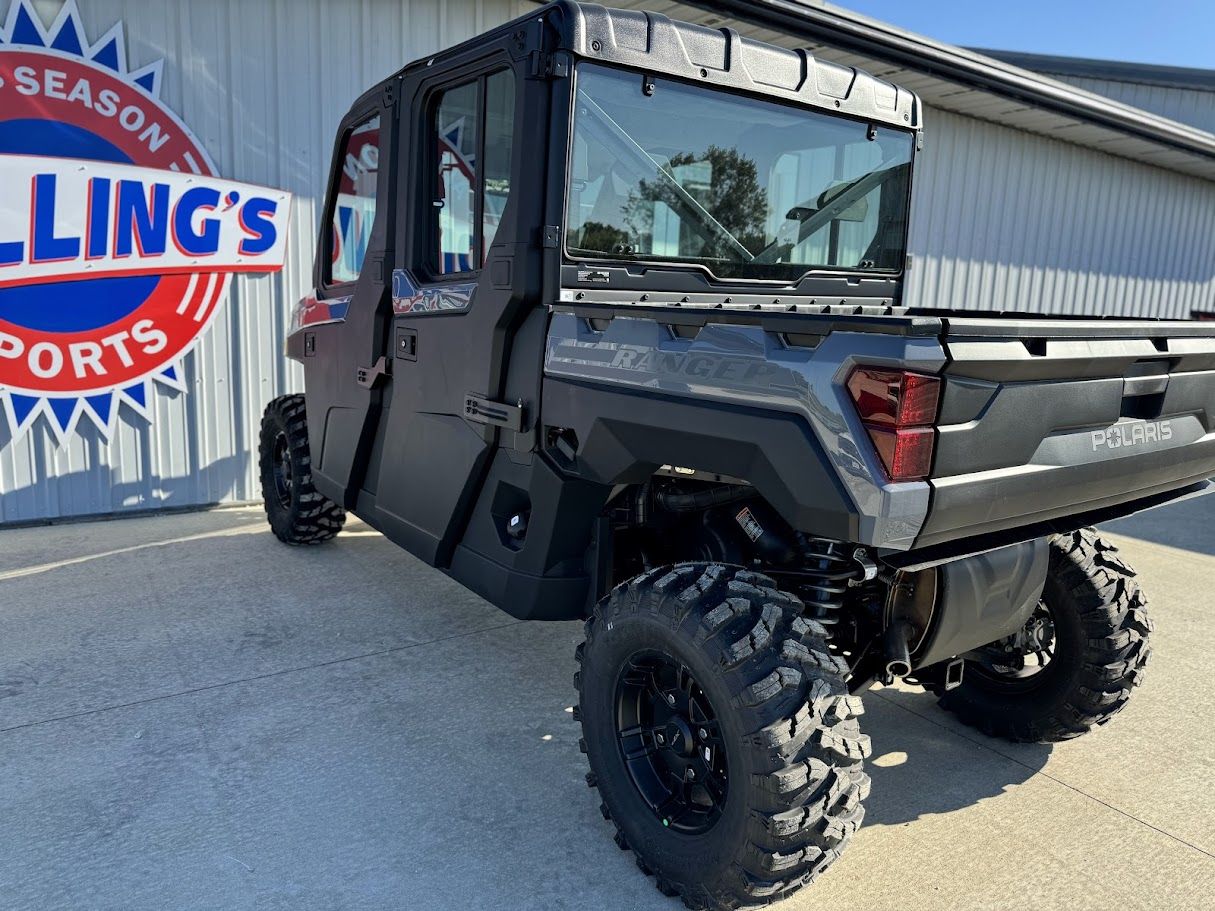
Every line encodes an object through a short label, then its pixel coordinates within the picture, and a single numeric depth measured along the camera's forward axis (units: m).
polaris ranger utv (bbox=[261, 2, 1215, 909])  2.02
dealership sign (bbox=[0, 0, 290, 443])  5.62
